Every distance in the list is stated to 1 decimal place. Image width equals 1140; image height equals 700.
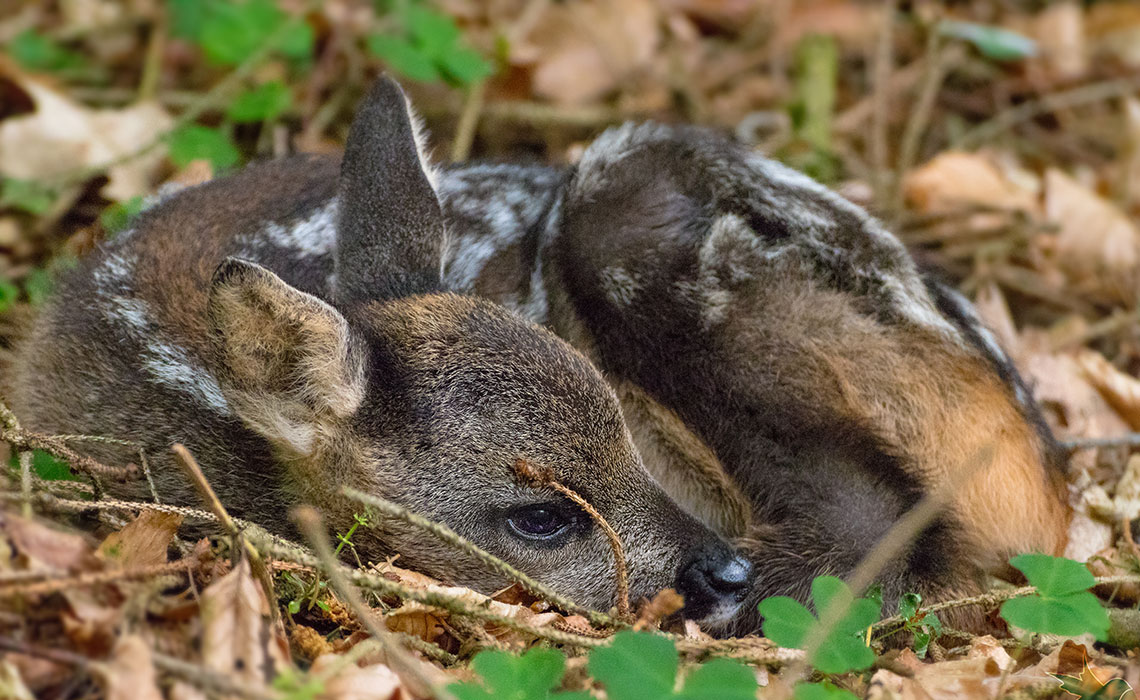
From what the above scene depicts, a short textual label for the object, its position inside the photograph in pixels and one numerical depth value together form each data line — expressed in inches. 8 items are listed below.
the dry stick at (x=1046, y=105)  546.6
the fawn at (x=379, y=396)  273.9
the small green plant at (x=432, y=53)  466.0
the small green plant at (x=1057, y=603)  228.5
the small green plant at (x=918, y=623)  259.6
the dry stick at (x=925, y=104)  486.9
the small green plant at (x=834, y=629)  218.7
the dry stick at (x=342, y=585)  181.2
